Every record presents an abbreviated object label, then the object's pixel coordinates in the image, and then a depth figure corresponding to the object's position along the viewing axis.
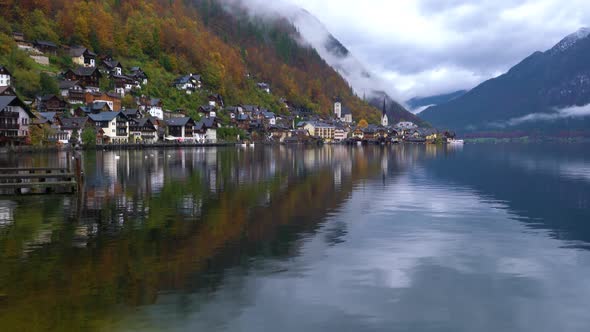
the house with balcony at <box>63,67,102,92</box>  141.38
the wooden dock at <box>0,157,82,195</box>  31.82
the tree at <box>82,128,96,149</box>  112.76
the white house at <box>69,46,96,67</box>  158.50
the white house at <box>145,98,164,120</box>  150.50
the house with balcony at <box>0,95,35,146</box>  90.31
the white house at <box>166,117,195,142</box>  151.88
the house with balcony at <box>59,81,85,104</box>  133.50
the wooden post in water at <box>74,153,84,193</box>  33.66
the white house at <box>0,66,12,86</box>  114.12
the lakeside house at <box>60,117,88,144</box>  115.69
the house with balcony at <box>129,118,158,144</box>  135.00
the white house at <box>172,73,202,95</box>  183.00
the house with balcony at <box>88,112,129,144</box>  127.12
